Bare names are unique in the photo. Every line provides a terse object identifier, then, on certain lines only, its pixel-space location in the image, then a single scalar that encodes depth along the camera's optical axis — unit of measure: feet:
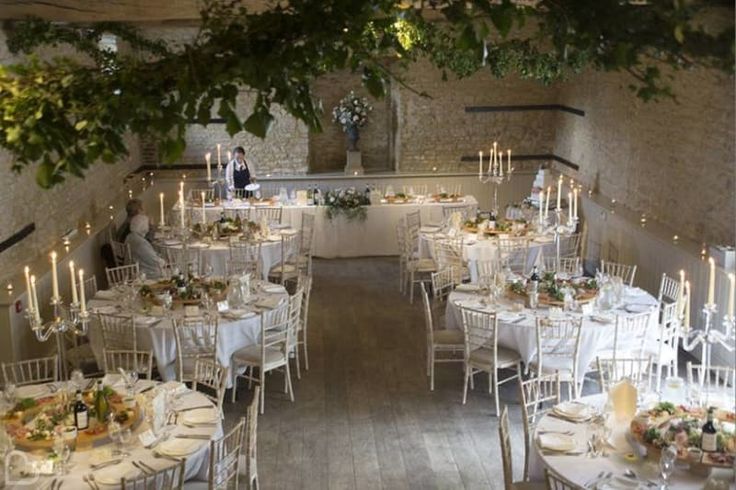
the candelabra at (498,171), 50.65
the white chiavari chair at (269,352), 26.65
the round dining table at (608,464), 15.94
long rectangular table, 45.98
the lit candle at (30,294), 20.17
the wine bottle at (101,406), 18.53
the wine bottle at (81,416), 18.19
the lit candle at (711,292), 18.60
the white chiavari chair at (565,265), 32.68
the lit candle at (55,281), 19.56
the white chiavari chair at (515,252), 36.73
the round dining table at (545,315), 26.07
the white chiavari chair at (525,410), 19.07
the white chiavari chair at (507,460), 18.08
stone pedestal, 56.03
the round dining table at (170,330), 26.11
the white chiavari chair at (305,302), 29.99
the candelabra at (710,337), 16.17
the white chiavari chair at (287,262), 38.07
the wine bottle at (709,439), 16.48
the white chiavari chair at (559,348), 25.36
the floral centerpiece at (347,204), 45.39
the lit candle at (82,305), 20.30
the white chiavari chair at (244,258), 35.19
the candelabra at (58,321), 20.11
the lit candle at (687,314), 21.07
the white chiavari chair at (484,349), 26.25
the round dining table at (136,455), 16.47
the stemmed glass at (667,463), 15.64
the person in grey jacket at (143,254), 35.01
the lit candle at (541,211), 38.83
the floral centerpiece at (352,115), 55.01
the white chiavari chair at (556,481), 15.84
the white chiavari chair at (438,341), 27.78
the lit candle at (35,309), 19.74
